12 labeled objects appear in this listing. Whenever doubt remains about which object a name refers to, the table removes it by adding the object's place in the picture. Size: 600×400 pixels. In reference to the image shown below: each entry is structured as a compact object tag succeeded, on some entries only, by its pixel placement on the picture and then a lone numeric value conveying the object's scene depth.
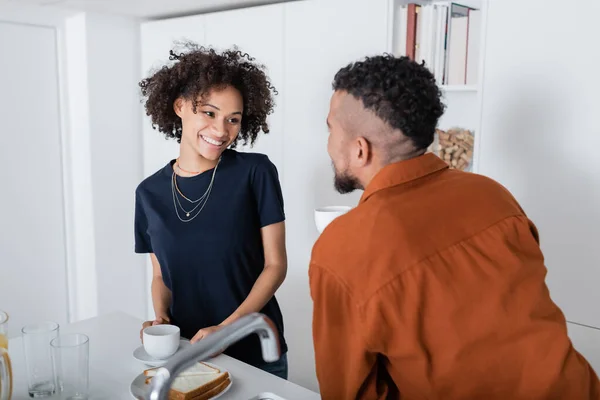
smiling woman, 1.67
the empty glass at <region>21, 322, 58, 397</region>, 1.21
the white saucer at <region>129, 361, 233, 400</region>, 1.21
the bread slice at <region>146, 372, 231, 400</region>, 1.18
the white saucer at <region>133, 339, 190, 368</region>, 1.38
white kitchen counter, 1.25
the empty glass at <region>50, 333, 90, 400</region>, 1.18
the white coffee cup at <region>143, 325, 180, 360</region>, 1.37
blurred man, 1.00
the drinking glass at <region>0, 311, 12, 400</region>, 1.05
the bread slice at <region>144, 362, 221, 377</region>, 1.28
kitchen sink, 1.22
